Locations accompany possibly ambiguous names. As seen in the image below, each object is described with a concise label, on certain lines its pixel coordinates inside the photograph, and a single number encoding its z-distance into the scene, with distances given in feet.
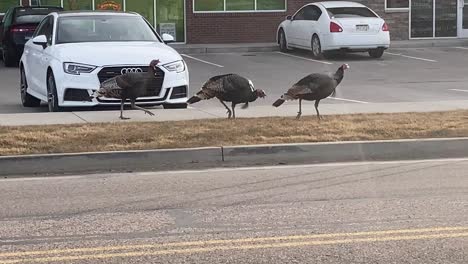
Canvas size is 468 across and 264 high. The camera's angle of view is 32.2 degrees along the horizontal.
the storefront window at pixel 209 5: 92.58
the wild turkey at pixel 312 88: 36.58
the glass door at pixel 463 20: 98.73
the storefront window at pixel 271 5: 94.43
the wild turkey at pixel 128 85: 36.63
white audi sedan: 39.14
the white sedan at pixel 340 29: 76.84
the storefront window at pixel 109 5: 88.99
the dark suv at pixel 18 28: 71.51
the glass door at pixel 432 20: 98.37
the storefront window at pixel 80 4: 87.97
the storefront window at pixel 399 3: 97.66
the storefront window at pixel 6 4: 87.20
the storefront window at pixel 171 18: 91.30
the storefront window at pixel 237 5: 93.09
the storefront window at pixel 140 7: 90.63
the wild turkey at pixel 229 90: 36.47
